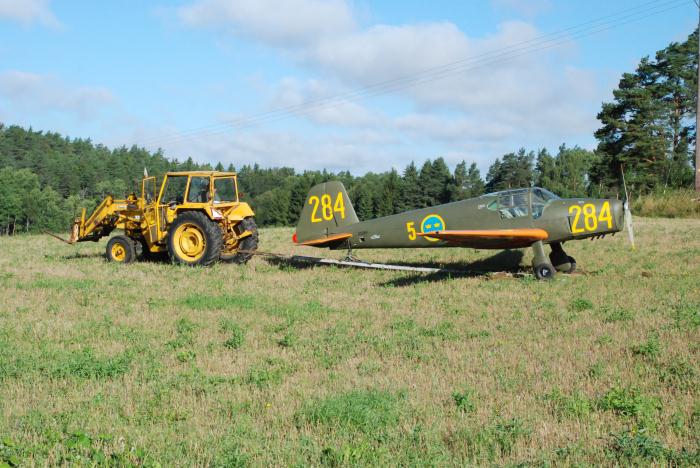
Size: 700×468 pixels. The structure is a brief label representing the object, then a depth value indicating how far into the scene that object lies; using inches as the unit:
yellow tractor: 585.9
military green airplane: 499.8
